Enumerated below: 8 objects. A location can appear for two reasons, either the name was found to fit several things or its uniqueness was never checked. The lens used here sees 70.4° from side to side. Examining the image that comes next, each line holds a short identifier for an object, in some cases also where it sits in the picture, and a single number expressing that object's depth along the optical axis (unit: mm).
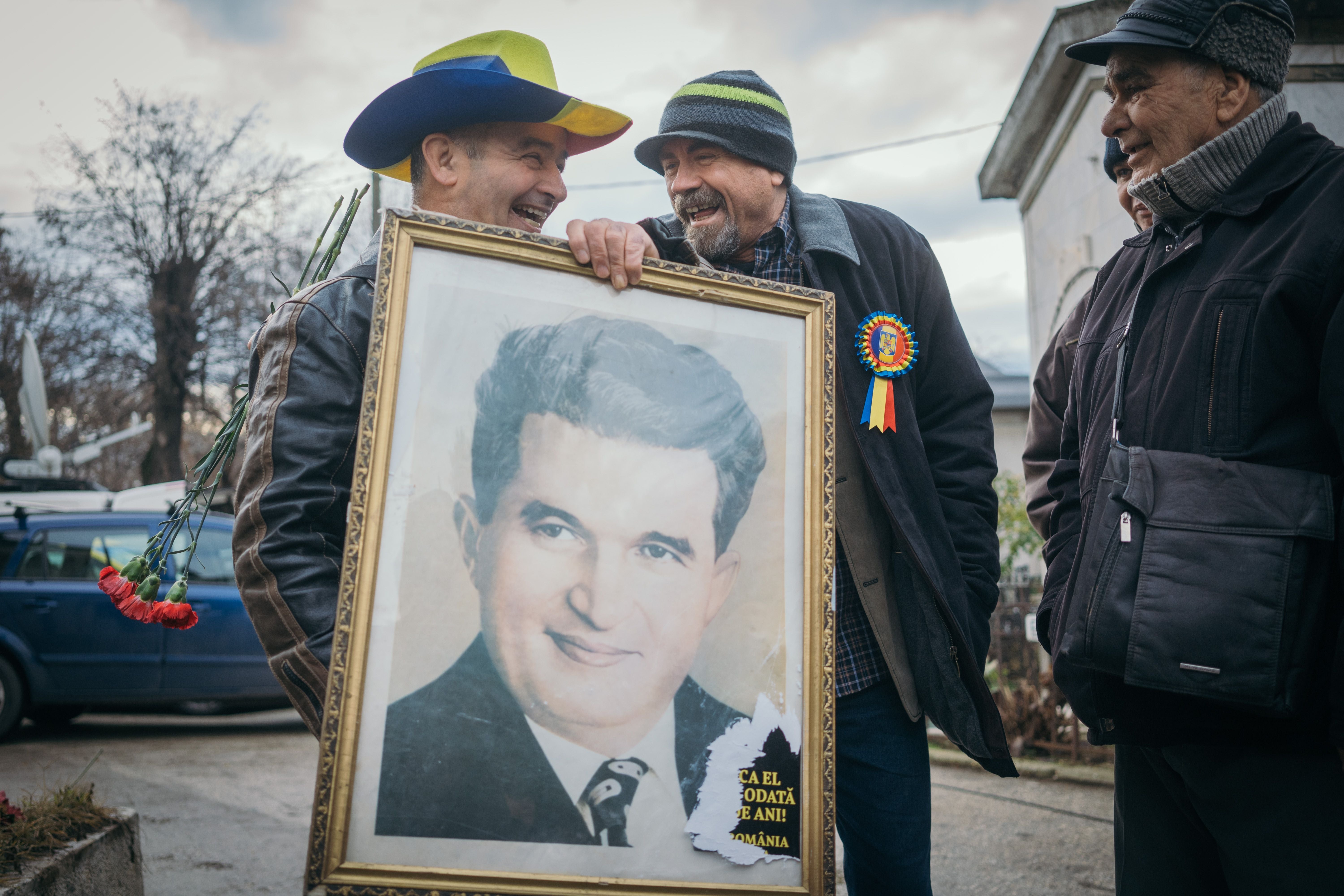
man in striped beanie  1898
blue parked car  7695
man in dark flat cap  1521
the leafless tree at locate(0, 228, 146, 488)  20547
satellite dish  10969
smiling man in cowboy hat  1545
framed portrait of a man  1316
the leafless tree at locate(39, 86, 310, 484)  20688
